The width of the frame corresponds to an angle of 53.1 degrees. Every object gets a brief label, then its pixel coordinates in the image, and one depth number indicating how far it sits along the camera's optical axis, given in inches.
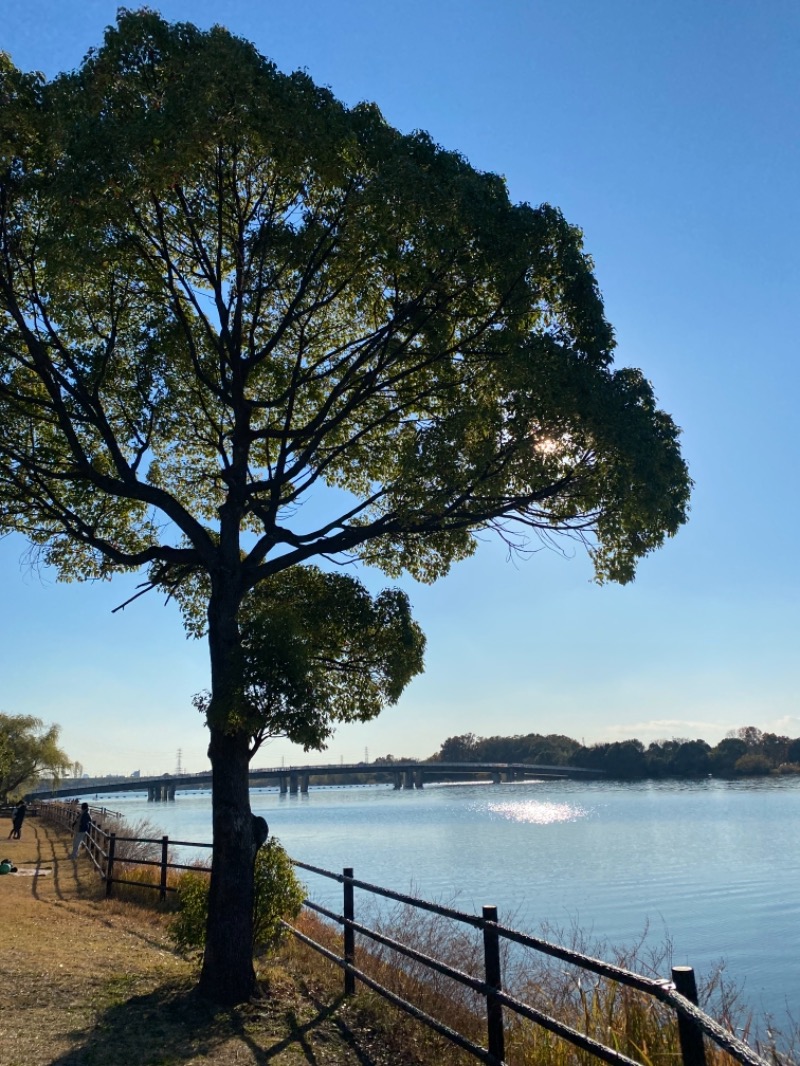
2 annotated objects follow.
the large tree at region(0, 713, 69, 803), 2842.3
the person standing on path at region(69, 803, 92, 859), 1083.9
